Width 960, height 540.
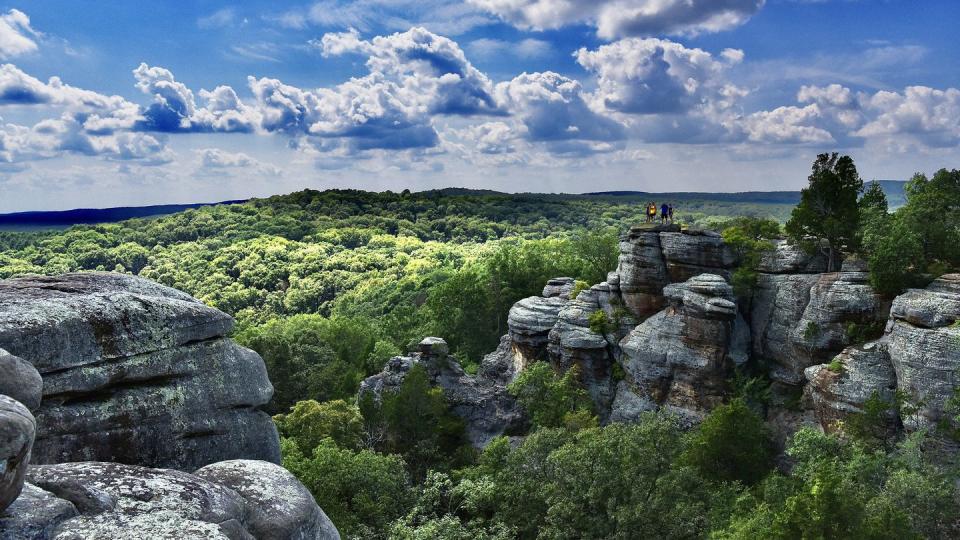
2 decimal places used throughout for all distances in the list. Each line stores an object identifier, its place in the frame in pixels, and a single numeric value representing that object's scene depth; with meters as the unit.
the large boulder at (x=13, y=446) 9.07
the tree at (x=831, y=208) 45.53
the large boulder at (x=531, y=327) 56.44
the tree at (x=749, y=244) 49.38
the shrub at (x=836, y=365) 40.73
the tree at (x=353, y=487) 30.25
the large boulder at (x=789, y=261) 47.91
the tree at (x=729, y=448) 37.84
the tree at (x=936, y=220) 41.69
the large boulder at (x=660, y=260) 50.41
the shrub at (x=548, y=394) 48.75
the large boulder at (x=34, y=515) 9.55
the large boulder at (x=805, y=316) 42.59
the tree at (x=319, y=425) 40.25
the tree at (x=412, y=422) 44.72
